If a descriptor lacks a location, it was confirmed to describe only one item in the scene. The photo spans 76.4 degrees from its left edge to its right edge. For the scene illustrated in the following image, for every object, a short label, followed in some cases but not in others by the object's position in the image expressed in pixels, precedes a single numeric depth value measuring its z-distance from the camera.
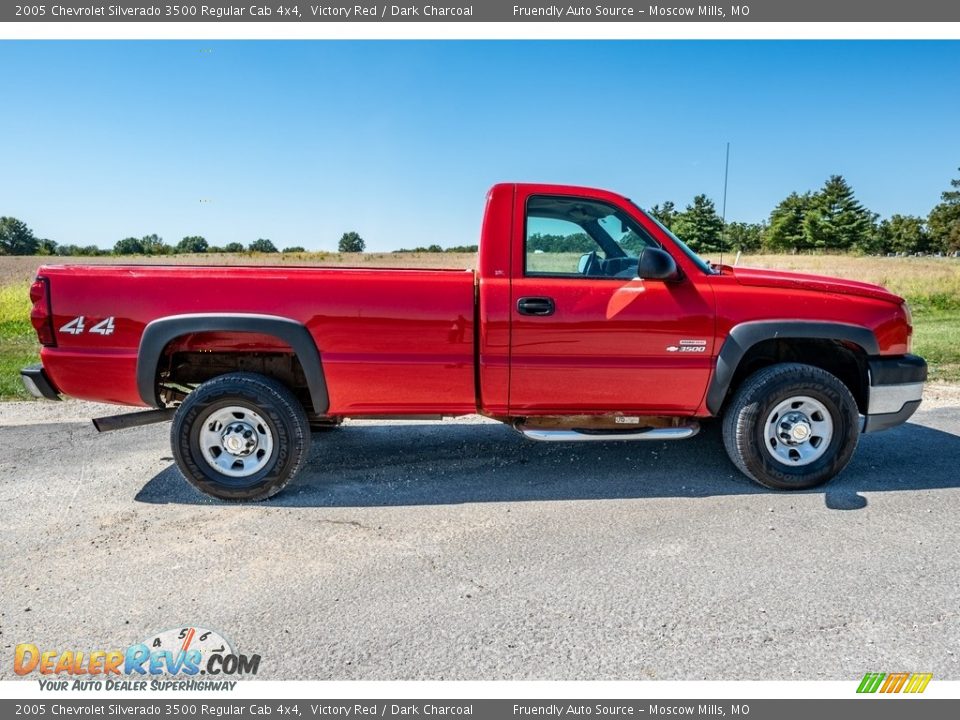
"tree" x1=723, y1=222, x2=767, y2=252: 83.29
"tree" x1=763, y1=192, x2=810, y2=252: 85.12
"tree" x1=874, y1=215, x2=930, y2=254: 104.44
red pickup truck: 3.74
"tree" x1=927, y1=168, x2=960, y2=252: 87.09
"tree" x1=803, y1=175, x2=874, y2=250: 82.12
